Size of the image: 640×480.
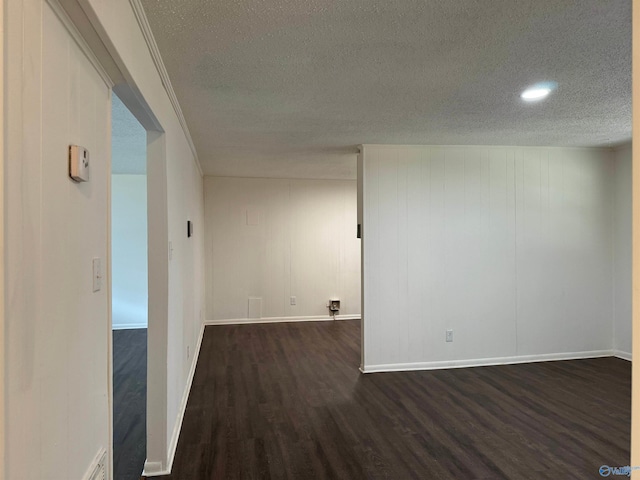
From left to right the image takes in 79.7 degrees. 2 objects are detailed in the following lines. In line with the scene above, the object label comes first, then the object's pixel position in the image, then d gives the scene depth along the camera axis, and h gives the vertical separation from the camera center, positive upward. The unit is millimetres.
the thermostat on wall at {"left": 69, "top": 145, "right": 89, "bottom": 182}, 1090 +226
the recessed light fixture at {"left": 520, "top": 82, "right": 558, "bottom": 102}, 2420 +984
